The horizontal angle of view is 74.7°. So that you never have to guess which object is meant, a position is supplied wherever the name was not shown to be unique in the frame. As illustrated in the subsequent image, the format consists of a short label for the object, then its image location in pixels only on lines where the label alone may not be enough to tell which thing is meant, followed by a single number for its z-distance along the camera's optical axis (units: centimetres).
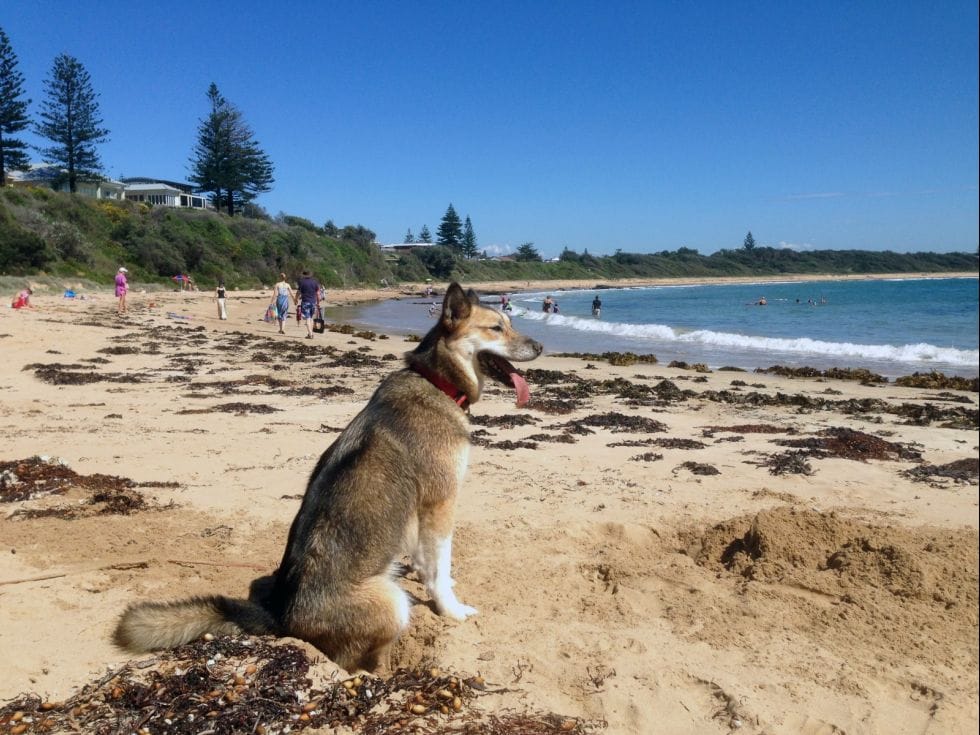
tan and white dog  340
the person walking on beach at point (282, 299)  2467
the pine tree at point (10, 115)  5654
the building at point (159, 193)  9406
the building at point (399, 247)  15055
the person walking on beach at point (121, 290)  2775
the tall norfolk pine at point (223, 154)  7438
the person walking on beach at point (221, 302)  2925
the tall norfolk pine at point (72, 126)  6066
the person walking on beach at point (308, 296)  2303
